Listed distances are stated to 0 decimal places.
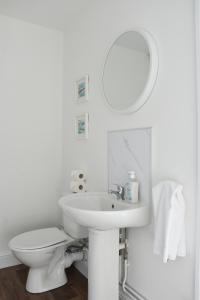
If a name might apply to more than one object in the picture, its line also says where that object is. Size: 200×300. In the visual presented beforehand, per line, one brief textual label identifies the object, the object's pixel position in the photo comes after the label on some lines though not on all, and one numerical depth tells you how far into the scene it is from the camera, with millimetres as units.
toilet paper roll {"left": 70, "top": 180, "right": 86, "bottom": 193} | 2045
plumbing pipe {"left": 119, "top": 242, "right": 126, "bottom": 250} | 1590
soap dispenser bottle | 1464
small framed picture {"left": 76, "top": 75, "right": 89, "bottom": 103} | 2102
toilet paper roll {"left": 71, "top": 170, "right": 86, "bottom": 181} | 2074
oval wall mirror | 1395
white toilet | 1766
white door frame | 1097
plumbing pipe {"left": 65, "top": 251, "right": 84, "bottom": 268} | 1986
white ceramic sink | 1285
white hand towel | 1144
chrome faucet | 1572
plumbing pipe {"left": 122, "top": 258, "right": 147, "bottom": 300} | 1510
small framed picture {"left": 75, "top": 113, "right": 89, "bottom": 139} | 2109
